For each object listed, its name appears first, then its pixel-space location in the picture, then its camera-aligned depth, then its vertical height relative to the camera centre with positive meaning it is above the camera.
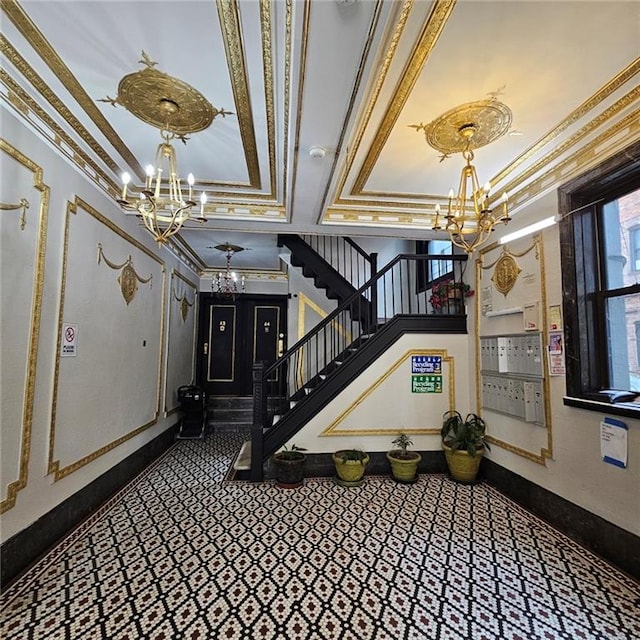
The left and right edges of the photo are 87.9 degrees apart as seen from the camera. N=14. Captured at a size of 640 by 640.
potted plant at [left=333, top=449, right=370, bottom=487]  3.67 -1.32
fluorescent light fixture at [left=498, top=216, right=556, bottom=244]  2.98 +1.18
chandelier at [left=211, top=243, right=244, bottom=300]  6.82 +1.33
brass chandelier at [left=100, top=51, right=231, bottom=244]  2.04 +1.65
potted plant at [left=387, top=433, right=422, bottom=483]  3.74 -1.26
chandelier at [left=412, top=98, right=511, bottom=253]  2.32 +1.69
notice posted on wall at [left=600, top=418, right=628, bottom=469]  2.30 -0.63
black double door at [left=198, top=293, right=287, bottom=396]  7.32 +0.24
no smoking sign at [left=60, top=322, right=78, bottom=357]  2.67 +0.06
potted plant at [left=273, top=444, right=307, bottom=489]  3.63 -1.34
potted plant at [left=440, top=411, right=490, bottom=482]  3.70 -1.09
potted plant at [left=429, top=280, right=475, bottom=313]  4.27 +0.72
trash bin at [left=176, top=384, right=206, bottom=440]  5.66 -1.11
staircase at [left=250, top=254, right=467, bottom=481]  3.90 -0.25
